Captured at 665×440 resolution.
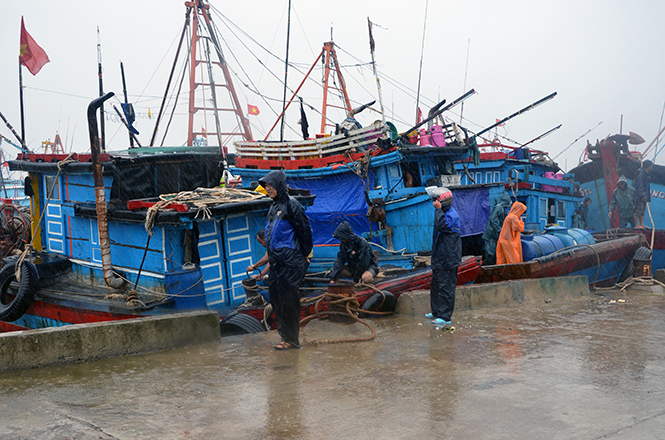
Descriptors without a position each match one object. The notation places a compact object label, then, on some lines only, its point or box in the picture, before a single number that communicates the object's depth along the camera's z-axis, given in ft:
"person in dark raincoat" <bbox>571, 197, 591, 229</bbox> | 61.89
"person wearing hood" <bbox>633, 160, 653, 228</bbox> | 58.03
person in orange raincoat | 33.50
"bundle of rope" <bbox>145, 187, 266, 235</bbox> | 25.29
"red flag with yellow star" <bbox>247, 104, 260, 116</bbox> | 99.25
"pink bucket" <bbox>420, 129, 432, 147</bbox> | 52.49
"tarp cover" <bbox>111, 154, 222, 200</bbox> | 31.22
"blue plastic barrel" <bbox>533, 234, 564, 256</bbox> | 36.65
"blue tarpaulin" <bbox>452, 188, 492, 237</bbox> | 43.35
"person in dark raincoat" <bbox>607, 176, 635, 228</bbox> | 58.70
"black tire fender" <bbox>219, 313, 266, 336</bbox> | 20.16
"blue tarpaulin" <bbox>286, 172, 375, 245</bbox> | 46.50
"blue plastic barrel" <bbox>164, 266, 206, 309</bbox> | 26.94
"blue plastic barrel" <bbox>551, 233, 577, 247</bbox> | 39.49
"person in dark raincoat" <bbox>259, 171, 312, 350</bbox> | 15.93
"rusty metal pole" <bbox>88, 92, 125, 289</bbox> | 26.07
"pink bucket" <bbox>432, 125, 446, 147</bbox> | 51.67
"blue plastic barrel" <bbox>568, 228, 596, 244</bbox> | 41.43
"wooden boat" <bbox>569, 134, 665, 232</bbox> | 65.82
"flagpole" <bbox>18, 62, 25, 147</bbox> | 40.76
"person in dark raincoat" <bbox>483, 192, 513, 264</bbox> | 39.88
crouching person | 23.99
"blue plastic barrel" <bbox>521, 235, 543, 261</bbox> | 35.79
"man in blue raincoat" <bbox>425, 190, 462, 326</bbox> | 19.13
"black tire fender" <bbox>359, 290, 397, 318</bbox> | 21.61
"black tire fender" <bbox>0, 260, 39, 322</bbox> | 30.83
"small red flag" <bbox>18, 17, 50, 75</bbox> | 41.11
